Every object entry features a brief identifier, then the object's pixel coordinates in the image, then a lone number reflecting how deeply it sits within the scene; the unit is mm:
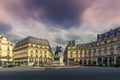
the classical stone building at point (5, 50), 49817
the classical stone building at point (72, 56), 70944
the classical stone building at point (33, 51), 61115
